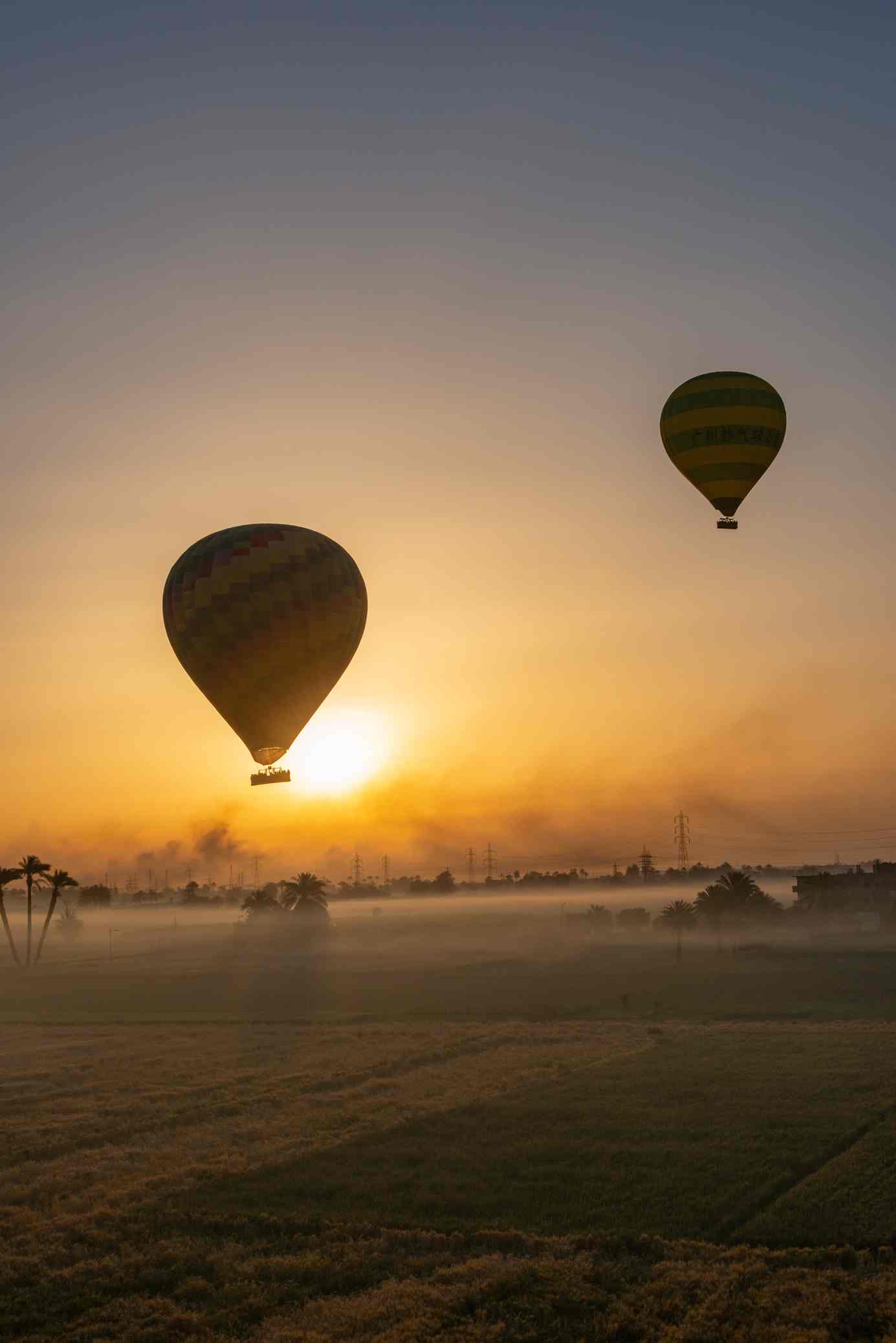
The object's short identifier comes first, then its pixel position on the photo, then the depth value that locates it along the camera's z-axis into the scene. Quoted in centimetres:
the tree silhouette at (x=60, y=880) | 13800
